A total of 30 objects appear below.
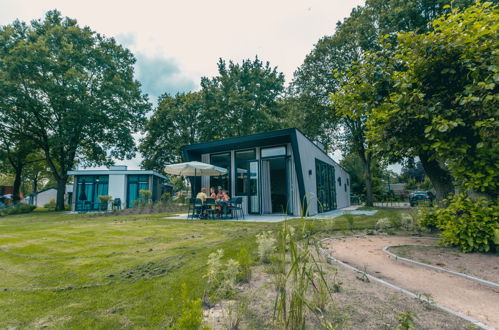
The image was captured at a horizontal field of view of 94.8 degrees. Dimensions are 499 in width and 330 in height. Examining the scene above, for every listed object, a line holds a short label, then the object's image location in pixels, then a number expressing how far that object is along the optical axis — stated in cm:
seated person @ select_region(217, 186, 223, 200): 859
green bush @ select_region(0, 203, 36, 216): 1485
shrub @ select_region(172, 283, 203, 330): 106
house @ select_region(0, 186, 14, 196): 3250
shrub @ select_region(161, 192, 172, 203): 1387
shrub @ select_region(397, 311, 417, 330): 136
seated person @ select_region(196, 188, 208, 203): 823
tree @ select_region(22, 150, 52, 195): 2298
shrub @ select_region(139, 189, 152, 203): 1360
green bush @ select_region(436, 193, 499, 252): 296
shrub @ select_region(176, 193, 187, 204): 1844
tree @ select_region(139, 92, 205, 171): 2033
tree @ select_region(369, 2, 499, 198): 288
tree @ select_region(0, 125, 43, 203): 1802
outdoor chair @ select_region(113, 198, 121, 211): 1381
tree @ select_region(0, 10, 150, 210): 1538
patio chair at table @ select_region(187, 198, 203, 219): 809
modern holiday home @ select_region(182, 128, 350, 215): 850
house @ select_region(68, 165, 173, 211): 1725
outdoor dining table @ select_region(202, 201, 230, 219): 785
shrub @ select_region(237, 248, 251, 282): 226
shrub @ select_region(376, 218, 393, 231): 505
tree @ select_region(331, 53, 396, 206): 413
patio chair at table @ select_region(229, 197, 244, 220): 800
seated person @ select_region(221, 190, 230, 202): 848
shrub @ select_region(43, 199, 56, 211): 1989
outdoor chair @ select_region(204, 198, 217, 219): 785
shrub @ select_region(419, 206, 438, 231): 438
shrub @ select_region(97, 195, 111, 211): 1348
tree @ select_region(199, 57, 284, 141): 1877
